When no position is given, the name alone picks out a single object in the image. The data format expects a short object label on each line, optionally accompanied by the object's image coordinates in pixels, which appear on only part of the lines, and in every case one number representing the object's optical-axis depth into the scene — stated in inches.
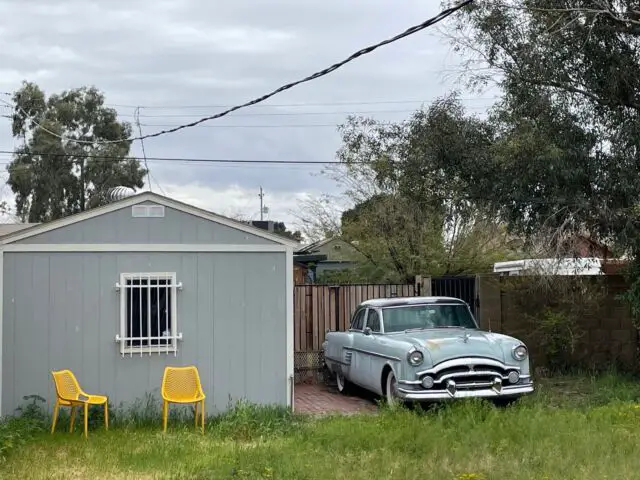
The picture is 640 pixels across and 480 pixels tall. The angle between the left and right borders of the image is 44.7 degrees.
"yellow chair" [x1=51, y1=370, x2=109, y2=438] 347.3
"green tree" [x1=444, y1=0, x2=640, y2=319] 454.9
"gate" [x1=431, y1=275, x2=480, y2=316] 550.6
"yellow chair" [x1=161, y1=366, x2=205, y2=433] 365.4
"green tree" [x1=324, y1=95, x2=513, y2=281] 502.3
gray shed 371.2
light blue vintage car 382.6
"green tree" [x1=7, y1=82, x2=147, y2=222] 1446.9
